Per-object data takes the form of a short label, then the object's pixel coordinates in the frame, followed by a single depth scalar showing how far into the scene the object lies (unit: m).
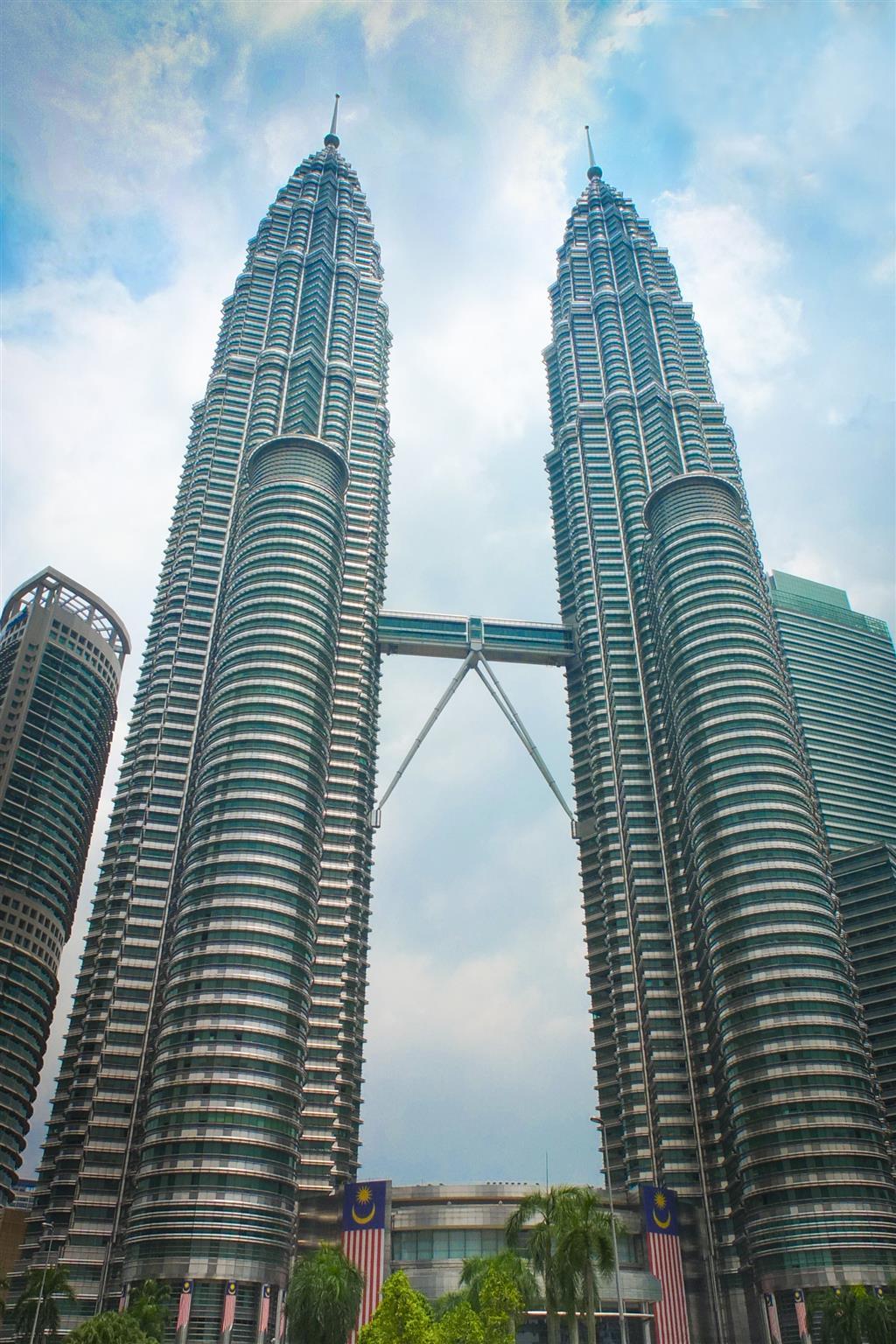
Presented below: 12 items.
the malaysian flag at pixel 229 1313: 99.79
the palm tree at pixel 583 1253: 61.31
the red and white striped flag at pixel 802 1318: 102.56
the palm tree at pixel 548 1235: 62.75
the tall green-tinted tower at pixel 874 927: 169.00
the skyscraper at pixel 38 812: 162.12
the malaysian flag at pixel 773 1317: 104.75
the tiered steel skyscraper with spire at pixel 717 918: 112.06
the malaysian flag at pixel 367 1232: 106.69
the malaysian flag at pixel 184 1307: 98.50
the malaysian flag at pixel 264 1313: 102.06
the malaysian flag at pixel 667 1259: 109.62
